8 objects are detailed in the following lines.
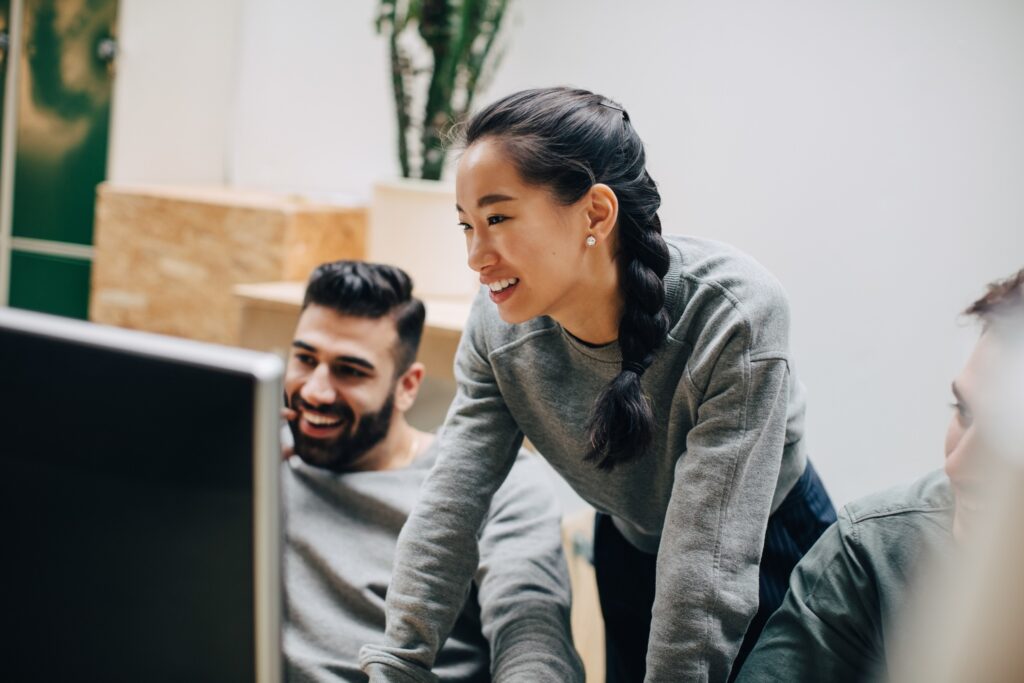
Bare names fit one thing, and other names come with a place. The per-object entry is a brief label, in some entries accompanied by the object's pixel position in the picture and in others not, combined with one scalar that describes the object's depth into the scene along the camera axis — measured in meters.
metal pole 3.33
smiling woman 1.01
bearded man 1.32
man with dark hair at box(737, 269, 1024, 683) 1.05
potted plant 2.31
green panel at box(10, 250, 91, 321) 3.37
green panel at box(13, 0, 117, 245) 3.26
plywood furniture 2.53
